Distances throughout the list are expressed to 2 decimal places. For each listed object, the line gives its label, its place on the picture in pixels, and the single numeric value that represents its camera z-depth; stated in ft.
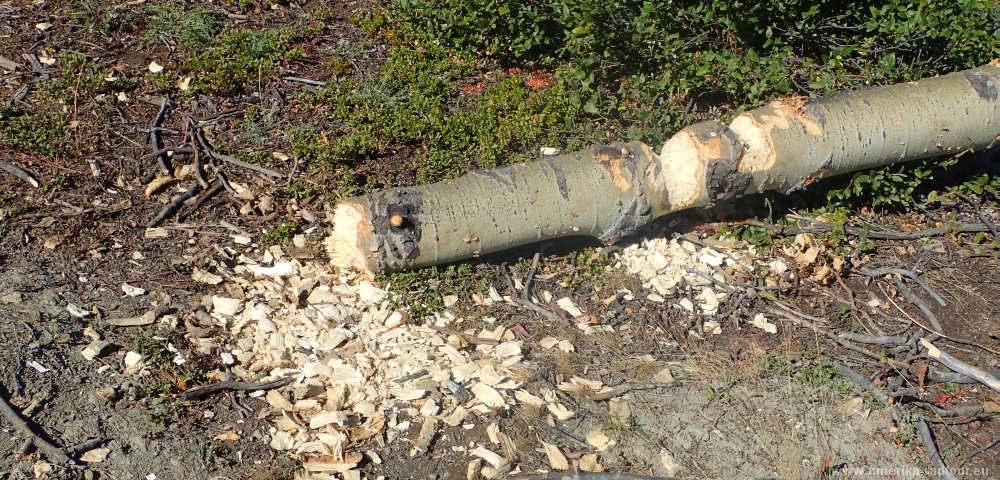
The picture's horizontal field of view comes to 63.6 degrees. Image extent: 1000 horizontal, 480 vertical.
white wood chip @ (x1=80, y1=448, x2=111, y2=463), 10.53
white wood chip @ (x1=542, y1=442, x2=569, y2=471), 11.50
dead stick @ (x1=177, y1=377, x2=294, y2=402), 11.62
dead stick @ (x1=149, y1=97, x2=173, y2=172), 15.33
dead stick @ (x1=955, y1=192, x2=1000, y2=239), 16.47
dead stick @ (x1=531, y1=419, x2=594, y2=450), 11.83
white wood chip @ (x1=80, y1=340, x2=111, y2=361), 11.62
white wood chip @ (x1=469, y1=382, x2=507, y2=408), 12.25
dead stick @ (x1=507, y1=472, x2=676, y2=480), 11.19
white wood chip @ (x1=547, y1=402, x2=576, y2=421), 12.22
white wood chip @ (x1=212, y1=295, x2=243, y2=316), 12.96
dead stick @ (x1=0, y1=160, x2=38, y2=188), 14.30
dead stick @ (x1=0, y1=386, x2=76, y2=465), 10.39
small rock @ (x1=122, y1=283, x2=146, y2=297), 12.80
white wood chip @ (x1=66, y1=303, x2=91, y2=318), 12.16
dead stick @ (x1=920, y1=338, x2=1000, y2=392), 13.10
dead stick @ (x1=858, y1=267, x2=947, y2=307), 15.21
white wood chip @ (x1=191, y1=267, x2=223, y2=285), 13.38
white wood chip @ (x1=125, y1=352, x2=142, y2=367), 11.70
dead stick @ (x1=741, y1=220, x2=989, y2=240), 15.94
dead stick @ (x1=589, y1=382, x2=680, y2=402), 12.59
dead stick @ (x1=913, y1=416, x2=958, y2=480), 11.89
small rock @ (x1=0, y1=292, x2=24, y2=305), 11.99
